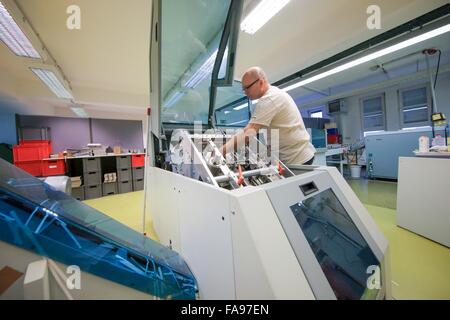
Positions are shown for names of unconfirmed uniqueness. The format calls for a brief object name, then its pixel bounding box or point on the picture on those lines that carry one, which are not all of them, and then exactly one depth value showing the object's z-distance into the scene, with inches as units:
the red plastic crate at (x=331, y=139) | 237.0
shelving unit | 148.2
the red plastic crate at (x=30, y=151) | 124.6
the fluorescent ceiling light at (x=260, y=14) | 76.3
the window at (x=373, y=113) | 216.2
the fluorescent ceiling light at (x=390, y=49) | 95.9
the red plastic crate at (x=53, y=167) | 133.7
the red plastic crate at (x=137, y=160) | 174.6
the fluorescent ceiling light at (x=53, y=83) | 121.8
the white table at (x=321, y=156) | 133.7
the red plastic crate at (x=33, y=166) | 128.2
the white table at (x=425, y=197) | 66.7
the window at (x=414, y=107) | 186.4
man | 48.3
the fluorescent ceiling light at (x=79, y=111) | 200.6
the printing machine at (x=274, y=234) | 23.6
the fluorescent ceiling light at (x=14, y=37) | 75.2
